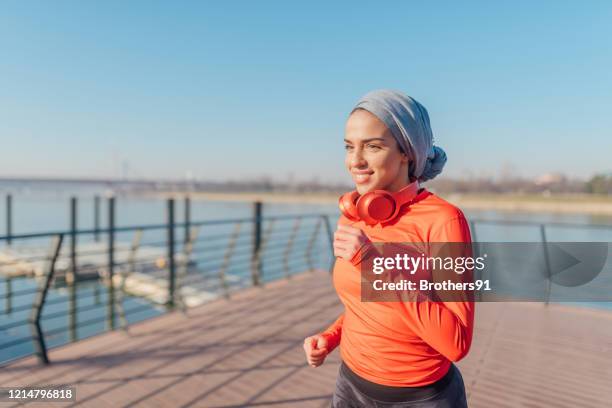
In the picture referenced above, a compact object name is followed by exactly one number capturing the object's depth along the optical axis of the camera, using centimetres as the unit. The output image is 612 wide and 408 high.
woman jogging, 85
